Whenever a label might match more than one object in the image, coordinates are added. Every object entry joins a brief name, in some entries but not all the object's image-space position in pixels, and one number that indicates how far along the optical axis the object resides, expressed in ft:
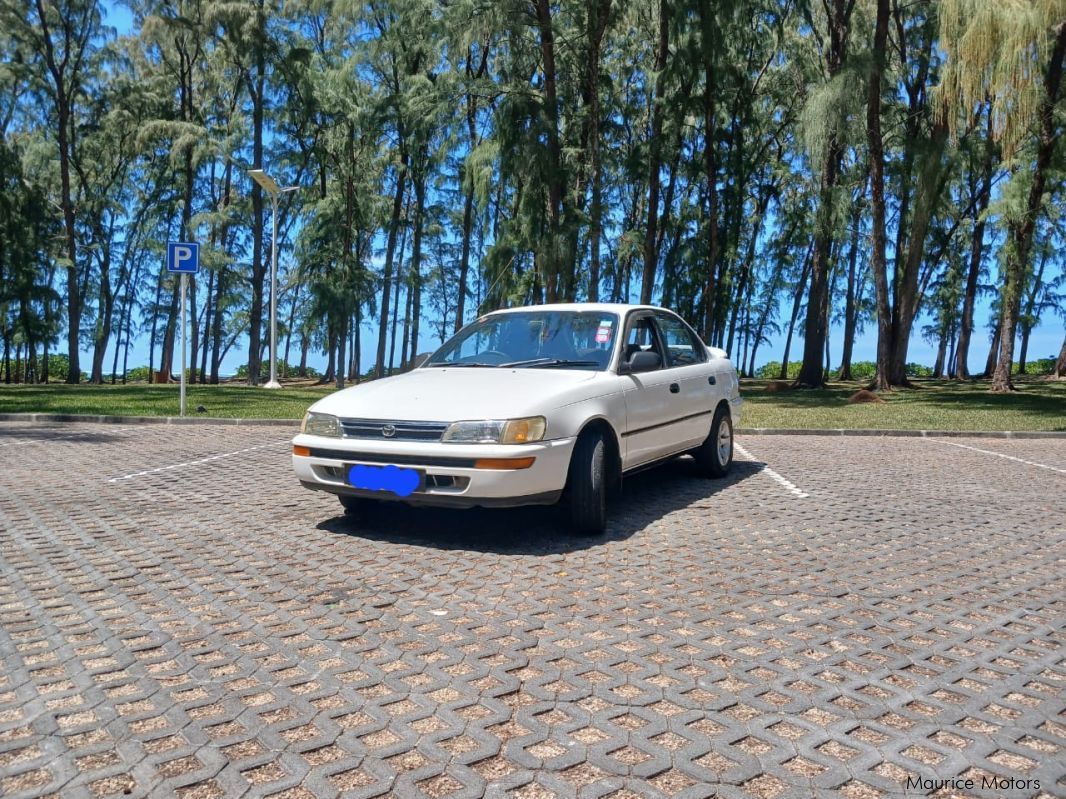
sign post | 46.34
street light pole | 86.33
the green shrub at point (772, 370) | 169.17
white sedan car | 17.24
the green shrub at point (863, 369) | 176.76
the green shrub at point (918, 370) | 183.73
